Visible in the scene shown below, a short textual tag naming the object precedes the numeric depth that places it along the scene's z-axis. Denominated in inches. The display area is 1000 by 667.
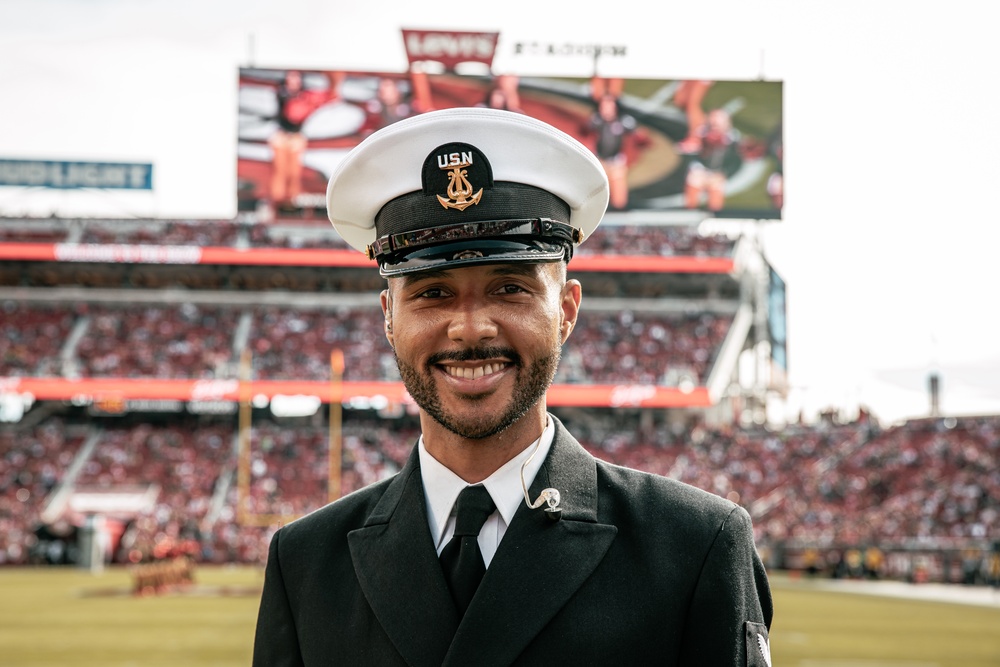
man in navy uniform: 83.7
